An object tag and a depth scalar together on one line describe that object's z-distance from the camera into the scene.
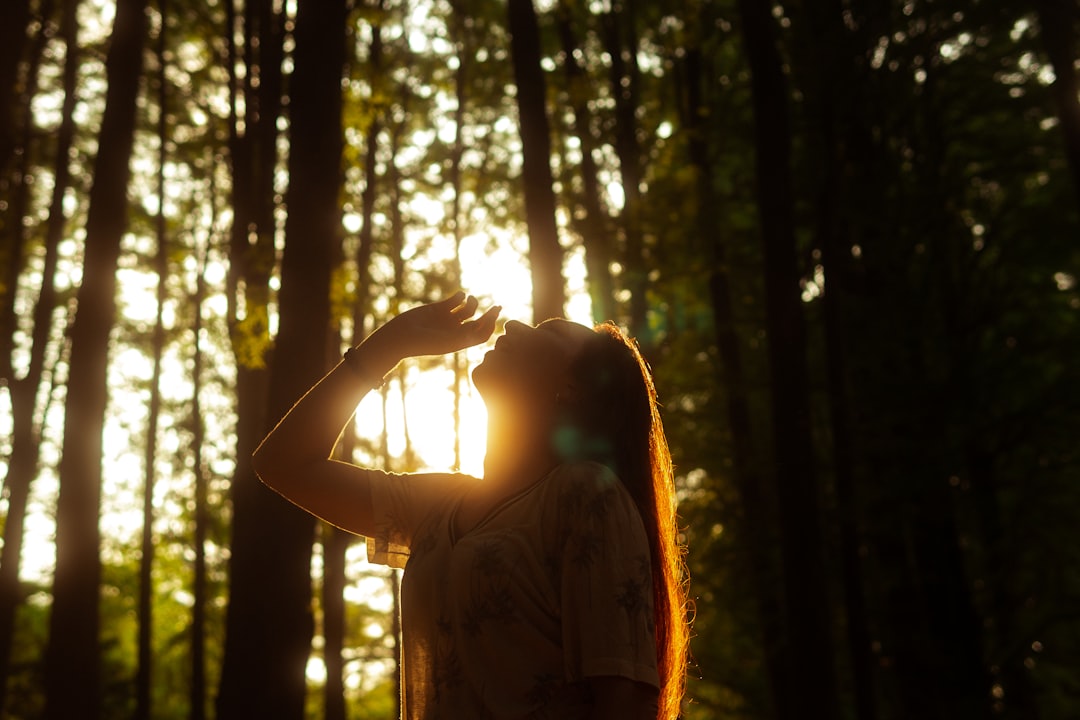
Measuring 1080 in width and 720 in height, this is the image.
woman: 2.22
